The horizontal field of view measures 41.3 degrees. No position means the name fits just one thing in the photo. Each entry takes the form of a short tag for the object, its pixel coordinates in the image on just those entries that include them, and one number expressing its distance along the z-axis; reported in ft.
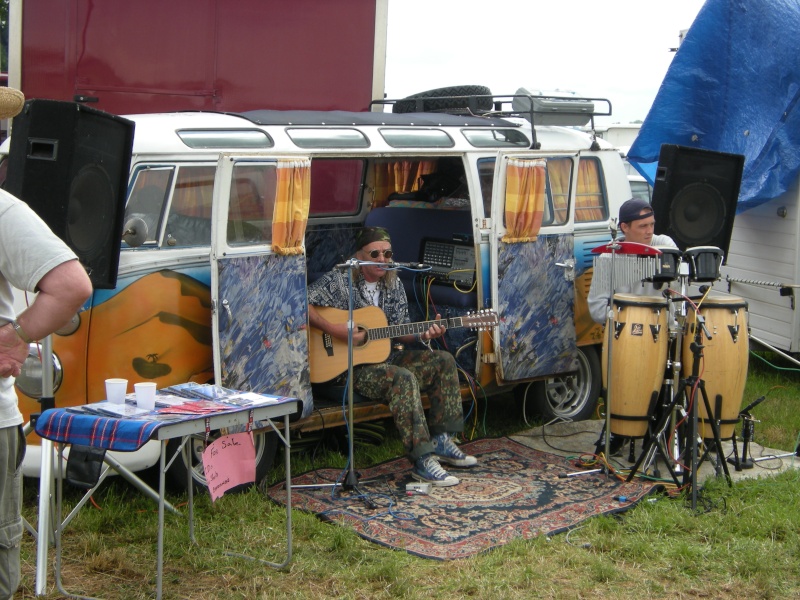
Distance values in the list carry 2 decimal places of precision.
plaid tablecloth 13.07
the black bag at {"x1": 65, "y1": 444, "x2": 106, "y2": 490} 13.94
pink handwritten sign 14.69
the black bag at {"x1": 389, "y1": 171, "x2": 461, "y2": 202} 24.88
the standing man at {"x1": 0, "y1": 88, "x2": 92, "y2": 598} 10.34
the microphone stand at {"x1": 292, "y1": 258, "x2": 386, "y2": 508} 18.72
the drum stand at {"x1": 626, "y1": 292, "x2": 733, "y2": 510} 18.39
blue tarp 28.60
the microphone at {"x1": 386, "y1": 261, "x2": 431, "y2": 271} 20.12
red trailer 24.29
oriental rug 17.32
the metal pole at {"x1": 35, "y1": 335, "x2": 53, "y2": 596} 14.33
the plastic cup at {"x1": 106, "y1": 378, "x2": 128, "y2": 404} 14.01
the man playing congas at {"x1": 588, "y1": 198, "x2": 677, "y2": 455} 21.21
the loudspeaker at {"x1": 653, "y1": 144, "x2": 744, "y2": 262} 23.25
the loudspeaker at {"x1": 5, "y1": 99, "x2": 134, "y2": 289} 14.53
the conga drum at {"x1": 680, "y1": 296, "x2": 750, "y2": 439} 20.31
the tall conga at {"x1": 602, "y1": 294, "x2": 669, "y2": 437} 20.13
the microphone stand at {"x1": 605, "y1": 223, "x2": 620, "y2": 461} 20.21
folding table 13.11
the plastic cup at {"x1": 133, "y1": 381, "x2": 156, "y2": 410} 14.03
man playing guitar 20.04
